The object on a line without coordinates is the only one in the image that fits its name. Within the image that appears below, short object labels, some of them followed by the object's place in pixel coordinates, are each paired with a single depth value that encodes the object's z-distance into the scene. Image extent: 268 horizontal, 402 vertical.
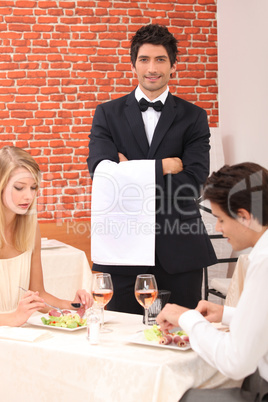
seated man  2.41
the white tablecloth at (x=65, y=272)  4.64
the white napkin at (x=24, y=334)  2.70
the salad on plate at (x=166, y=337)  2.62
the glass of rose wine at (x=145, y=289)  2.82
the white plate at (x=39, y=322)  2.79
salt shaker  2.67
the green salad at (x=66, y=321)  2.82
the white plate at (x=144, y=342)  2.60
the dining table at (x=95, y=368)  2.51
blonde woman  3.20
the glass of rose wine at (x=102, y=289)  2.85
